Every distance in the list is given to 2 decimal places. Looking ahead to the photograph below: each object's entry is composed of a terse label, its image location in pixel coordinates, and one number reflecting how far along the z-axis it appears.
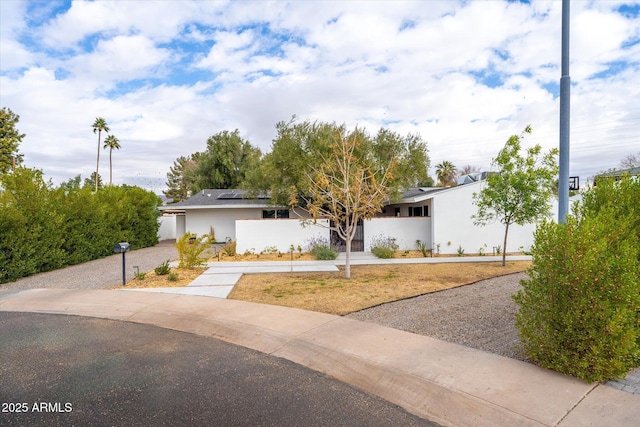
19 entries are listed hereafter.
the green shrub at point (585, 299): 3.54
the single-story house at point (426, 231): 16.12
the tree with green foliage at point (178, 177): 50.88
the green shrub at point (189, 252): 11.59
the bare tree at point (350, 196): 10.37
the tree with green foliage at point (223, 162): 34.75
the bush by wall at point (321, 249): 14.81
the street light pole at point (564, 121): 5.90
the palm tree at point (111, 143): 43.38
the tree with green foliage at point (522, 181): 11.64
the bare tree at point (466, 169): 57.86
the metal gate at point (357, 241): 17.31
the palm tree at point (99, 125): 40.69
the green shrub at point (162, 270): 10.77
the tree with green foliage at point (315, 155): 16.09
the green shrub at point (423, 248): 15.40
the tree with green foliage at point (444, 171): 48.38
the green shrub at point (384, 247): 14.95
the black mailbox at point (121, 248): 9.46
